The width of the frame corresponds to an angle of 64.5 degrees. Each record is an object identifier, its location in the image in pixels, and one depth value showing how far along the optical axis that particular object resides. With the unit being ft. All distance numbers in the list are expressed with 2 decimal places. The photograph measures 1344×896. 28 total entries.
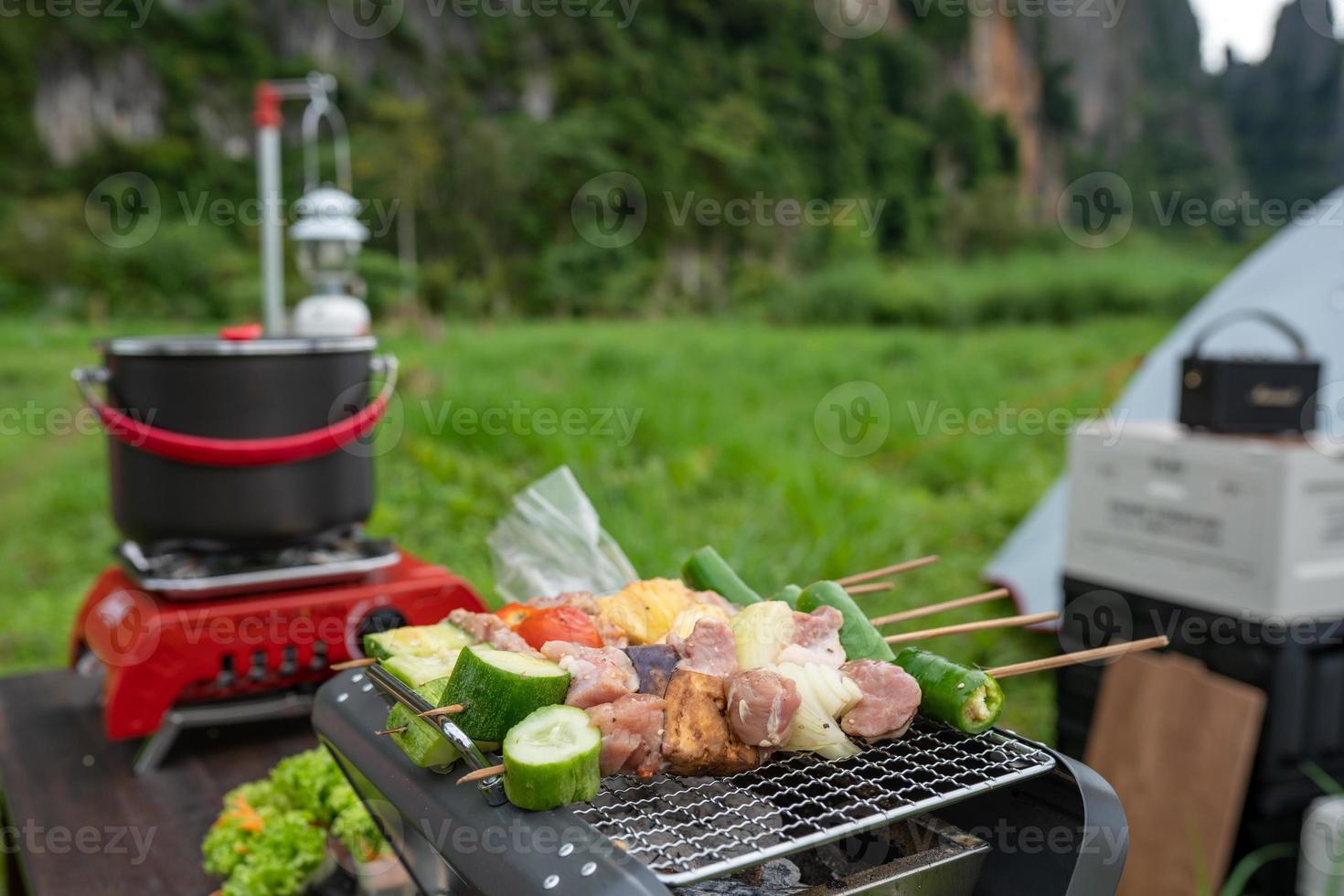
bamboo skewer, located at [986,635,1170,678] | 3.43
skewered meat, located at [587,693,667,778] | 3.38
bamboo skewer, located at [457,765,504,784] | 3.07
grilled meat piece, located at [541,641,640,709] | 3.54
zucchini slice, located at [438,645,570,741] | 3.36
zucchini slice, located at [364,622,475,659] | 4.01
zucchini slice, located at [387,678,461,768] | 3.32
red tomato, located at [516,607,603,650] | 4.01
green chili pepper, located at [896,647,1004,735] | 3.59
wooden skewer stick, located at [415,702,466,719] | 3.24
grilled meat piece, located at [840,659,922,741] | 3.61
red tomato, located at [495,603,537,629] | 4.24
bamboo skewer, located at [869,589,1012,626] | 4.05
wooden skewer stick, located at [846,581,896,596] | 4.63
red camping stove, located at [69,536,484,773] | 5.98
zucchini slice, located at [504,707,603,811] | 3.03
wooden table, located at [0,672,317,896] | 4.88
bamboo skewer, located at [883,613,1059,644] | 3.62
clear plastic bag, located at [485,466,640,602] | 5.27
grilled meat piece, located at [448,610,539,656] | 3.89
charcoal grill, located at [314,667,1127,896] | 2.90
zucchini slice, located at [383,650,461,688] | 3.72
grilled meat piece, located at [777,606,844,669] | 3.88
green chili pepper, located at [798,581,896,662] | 4.05
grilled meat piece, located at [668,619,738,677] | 3.78
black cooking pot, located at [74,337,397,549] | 6.11
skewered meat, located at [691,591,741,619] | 4.40
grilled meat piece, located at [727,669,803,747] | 3.45
